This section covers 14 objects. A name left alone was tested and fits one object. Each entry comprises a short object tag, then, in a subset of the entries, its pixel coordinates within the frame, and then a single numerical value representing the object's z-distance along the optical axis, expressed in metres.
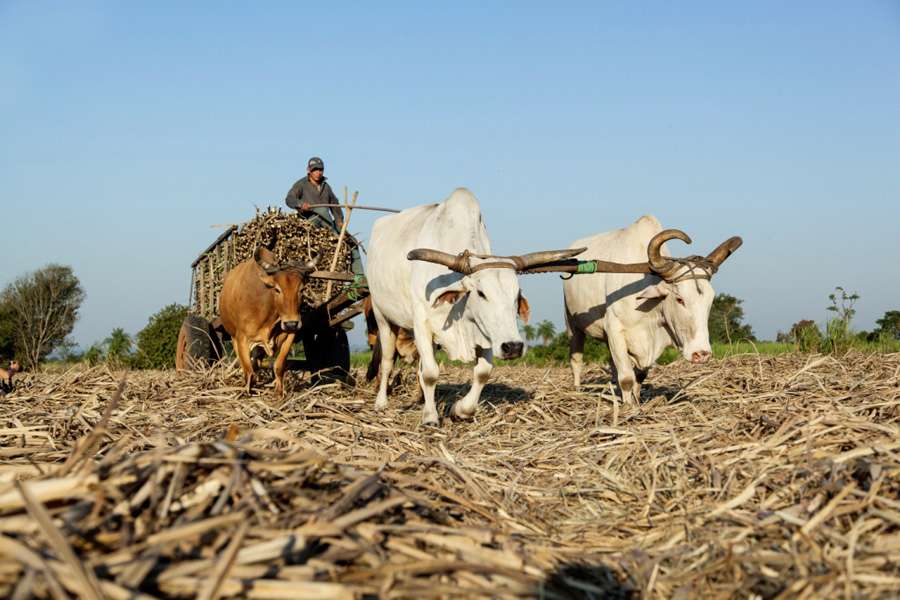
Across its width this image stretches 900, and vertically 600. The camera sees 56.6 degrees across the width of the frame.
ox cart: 9.91
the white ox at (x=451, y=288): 6.75
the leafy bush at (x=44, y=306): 35.19
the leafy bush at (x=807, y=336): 12.99
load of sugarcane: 10.08
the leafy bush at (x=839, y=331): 12.57
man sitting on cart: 10.43
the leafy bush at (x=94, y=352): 18.19
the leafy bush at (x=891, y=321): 20.01
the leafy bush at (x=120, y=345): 19.06
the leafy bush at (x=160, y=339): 18.80
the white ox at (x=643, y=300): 7.72
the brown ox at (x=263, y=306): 9.05
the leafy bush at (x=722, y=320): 26.58
